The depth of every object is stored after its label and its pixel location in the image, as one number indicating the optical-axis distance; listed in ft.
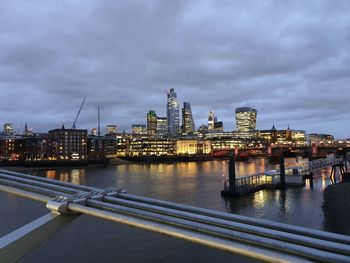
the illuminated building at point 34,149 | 558.97
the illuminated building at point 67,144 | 572.10
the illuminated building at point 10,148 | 576.20
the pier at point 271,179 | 134.31
